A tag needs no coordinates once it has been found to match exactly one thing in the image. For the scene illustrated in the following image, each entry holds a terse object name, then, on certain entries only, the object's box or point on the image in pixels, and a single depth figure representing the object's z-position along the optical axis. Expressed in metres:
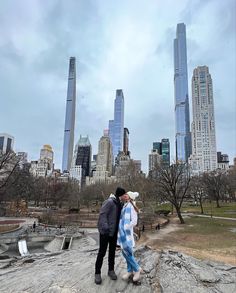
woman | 4.84
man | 4.73
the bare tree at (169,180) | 29.37
